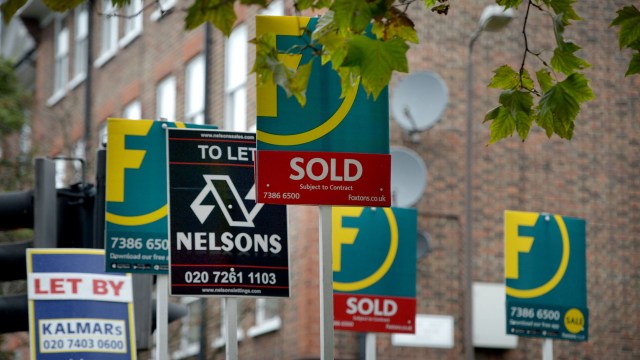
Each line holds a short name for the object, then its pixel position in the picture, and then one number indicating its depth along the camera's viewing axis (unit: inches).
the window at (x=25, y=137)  1399.9
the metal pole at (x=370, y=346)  492.4
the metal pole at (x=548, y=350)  550.0
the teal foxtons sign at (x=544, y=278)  558.6
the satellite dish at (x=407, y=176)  975.0
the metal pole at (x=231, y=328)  363.9
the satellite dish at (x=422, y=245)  998.5
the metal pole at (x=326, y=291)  323.3
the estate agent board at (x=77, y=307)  489.4
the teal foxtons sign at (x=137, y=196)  456.4
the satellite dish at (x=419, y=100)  1018.7
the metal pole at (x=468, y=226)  1024.9
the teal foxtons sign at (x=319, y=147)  346.0
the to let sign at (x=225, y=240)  390.0
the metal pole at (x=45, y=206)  498.9
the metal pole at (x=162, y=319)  418.6
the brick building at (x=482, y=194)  1055.6
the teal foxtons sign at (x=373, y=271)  552.7
